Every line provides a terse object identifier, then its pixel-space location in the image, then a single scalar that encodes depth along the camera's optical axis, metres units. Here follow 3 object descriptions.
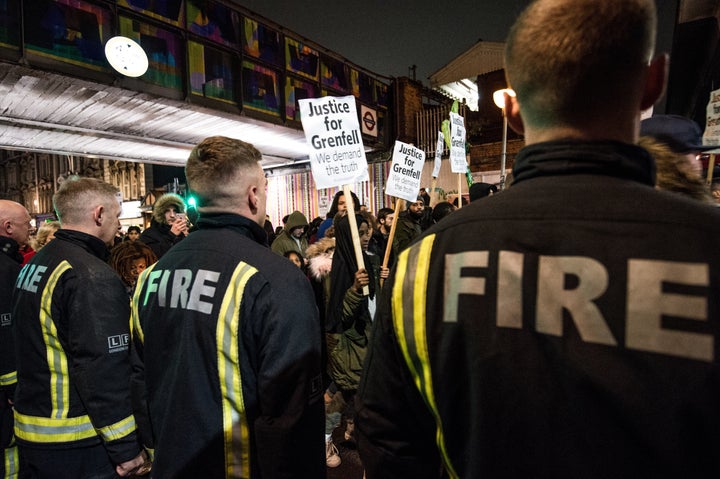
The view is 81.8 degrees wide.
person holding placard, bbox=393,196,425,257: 6.63
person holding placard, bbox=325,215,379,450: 3.73
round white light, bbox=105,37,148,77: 7.34
